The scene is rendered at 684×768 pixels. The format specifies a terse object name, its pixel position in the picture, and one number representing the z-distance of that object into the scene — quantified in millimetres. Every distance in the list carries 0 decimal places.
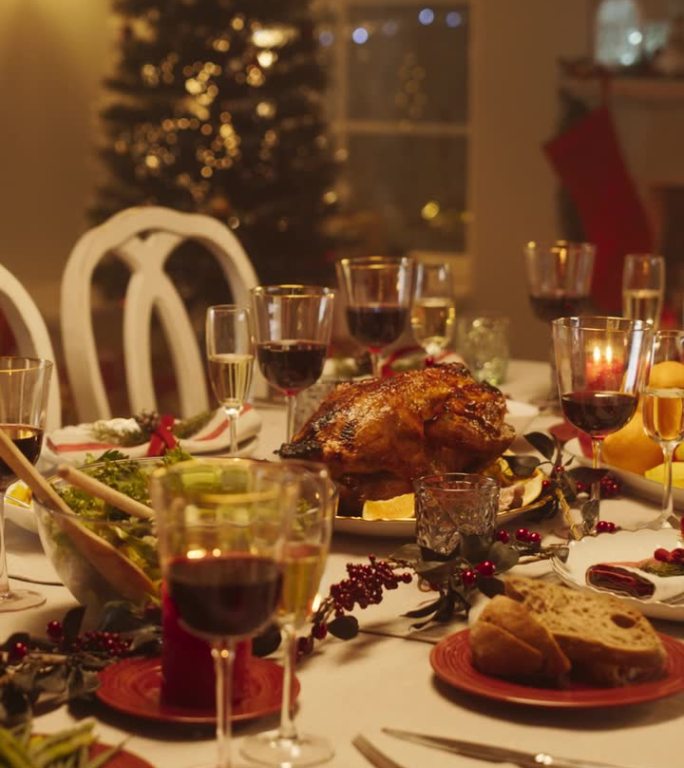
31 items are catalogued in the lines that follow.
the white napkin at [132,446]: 2083
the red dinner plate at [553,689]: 1463
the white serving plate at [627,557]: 1628
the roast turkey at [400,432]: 1889
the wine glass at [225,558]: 1323
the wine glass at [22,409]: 1702
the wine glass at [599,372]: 1849
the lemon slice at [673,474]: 2001
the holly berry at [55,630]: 1573
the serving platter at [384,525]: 1825
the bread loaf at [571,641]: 1489
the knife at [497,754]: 1395
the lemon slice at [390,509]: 1848
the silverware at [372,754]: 1401
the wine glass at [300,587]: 1380
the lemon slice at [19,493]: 1893
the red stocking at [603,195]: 5313
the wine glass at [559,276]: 2531
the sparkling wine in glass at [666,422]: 1871
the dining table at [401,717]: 1424
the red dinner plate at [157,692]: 1443
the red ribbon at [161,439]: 2051
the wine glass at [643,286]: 2596
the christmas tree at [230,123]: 4959
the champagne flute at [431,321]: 2481
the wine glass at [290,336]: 2041
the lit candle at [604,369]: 1853
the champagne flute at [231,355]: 2026
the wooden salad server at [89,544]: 1572
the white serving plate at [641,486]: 1986
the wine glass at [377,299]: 2291
